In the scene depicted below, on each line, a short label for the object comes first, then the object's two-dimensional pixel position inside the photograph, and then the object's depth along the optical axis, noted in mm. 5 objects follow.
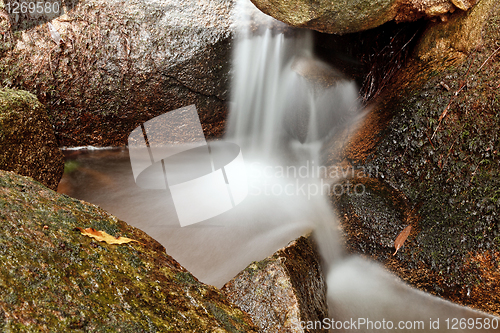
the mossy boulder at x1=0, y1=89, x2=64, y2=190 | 2807
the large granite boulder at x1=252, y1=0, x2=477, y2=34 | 3346
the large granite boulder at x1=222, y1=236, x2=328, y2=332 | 1946
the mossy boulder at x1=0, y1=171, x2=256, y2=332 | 1031
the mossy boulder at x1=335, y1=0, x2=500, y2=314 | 2689
